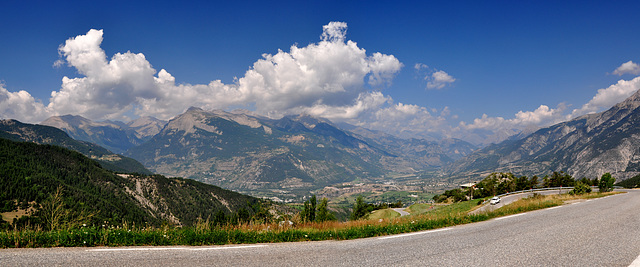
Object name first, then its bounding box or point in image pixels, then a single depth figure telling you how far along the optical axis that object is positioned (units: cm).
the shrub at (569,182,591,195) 3200
